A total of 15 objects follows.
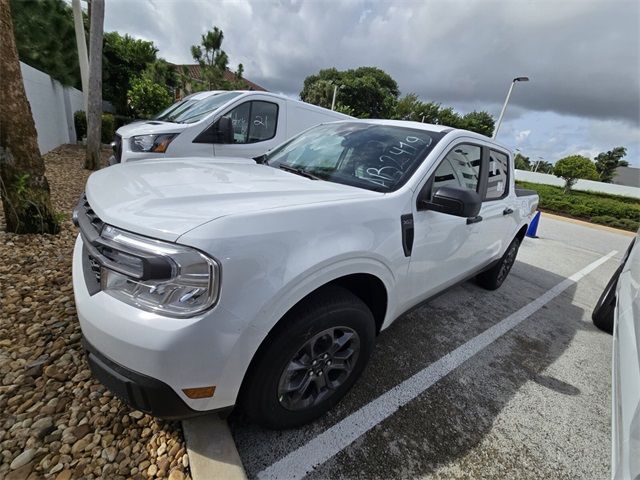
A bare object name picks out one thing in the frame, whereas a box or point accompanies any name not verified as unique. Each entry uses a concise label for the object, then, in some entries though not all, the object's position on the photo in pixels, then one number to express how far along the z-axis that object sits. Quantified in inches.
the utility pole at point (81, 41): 343.6
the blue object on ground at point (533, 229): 338.9
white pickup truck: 50.6
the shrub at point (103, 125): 454.9
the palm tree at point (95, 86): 268.8
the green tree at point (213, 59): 991.8
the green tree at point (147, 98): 511.8
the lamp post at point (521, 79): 608.2
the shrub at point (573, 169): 971.9
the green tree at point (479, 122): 1759.8
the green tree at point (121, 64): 663.1
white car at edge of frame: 51.4
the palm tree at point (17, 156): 119.0
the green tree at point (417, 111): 1722.4
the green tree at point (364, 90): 1715.1
